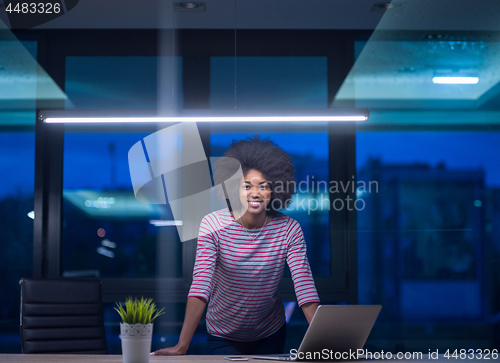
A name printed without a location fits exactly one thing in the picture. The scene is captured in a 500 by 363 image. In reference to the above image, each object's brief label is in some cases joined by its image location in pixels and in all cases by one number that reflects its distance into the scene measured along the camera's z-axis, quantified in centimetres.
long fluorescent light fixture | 290
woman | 235
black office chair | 258
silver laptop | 178
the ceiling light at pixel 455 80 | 420
